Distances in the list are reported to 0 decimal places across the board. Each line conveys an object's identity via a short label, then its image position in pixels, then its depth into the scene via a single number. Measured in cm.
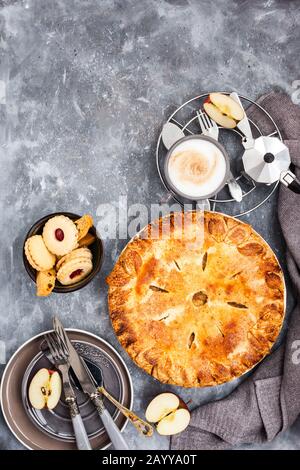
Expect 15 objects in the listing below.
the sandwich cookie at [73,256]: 163
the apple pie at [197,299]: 166
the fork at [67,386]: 166
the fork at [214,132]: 174
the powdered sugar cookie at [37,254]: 162
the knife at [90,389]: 166
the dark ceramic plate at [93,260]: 165
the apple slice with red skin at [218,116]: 174
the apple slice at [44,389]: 168
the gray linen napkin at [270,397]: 177
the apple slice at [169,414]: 173
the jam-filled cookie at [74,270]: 162
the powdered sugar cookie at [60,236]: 161
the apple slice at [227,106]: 172
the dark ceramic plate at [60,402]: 171
